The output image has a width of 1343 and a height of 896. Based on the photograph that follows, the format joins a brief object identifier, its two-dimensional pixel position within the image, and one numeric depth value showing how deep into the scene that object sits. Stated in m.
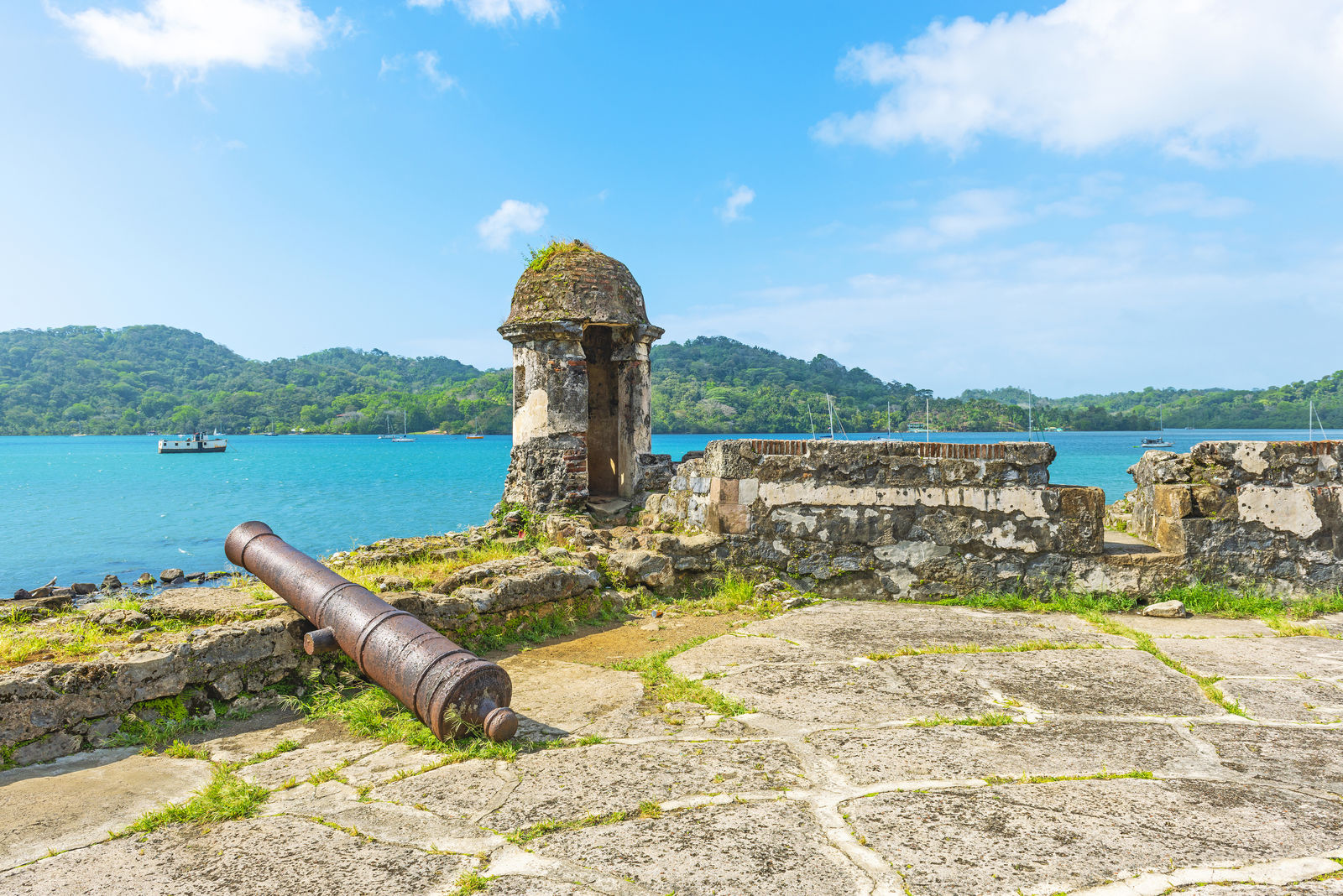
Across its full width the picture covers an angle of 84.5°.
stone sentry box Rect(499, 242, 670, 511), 9.39
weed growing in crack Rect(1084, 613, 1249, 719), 3.63
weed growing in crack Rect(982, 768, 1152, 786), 2.81
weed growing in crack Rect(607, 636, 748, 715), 3.73
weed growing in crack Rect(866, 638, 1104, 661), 4.52
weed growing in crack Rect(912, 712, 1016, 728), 3.38
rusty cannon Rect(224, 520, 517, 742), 3.31
